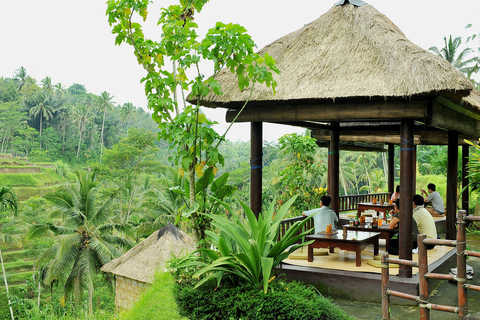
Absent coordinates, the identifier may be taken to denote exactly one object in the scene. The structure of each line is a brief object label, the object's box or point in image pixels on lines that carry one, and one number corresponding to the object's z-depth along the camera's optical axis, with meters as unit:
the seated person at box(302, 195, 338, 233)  6.68
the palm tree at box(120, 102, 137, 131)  58.62
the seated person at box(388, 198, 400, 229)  6.67
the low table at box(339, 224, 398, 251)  6.79
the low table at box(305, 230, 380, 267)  5.92
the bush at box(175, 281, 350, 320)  3.79
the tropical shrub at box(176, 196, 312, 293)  4.06
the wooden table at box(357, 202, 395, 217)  10.31
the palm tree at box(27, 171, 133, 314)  18.30
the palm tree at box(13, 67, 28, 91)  60.09
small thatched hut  11.77
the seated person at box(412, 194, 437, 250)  6.45
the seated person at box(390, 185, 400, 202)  10.88
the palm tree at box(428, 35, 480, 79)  29.45
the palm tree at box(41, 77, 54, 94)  60.78
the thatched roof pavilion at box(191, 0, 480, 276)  5.21
